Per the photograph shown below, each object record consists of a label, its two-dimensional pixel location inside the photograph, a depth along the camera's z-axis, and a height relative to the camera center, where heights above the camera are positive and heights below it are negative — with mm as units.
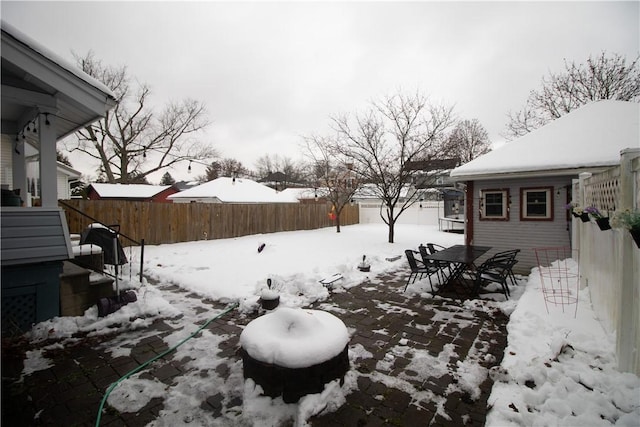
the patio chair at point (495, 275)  5344 -1307
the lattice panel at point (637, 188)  2334 +163
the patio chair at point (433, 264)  6035 -1231
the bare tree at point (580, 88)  14438 +6825
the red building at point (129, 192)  27455 +2158
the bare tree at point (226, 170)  45653 +6895
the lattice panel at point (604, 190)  3066 +223
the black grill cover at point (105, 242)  5406 -584
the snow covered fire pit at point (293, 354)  2479 -1333
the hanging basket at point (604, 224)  2928 -178
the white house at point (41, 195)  3549 +261
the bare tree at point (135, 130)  19359 +6335
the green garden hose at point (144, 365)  2412 -1708
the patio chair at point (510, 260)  5609 -1094
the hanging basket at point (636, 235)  1923 -196
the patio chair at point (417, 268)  5957 -1285
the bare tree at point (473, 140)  25875 +6563
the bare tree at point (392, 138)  12180 +3251
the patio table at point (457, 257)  5570 -1023
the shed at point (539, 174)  7188 +939
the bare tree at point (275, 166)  50188 +8644
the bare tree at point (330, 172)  16922 +2462
